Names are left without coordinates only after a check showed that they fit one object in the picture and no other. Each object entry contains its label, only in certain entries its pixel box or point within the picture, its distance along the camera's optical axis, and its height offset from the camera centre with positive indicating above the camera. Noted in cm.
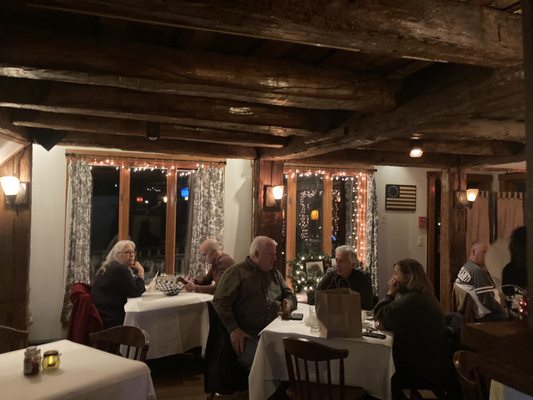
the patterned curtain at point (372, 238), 702 -36
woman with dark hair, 306 -85
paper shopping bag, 296 -66
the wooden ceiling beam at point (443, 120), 238 +72
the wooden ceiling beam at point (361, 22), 155 +73
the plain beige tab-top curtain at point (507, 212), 755 +8
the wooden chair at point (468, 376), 217 -85
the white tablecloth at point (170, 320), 403 -102
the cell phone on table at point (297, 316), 354 -83
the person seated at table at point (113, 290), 418 -75
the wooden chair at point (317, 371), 263 -103
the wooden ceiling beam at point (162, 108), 314 +83
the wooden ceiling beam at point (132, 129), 393 +82
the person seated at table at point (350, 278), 402 -58
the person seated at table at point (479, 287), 452 -76
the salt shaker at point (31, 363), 238 -82
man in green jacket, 347 -72
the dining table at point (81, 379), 218 -88
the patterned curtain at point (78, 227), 564 -19
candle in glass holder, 243 -83
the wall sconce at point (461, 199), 659 +26
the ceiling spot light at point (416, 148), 505 +78
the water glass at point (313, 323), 317 -81
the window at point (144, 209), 605 +5
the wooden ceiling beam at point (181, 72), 232 +83
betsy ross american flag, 724 +31
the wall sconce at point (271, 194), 582 +26
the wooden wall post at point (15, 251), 444 -40
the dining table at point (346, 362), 293 -102
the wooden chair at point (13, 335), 313 -89
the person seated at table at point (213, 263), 487 -55
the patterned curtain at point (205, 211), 625 +4
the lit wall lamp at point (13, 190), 432 +21
